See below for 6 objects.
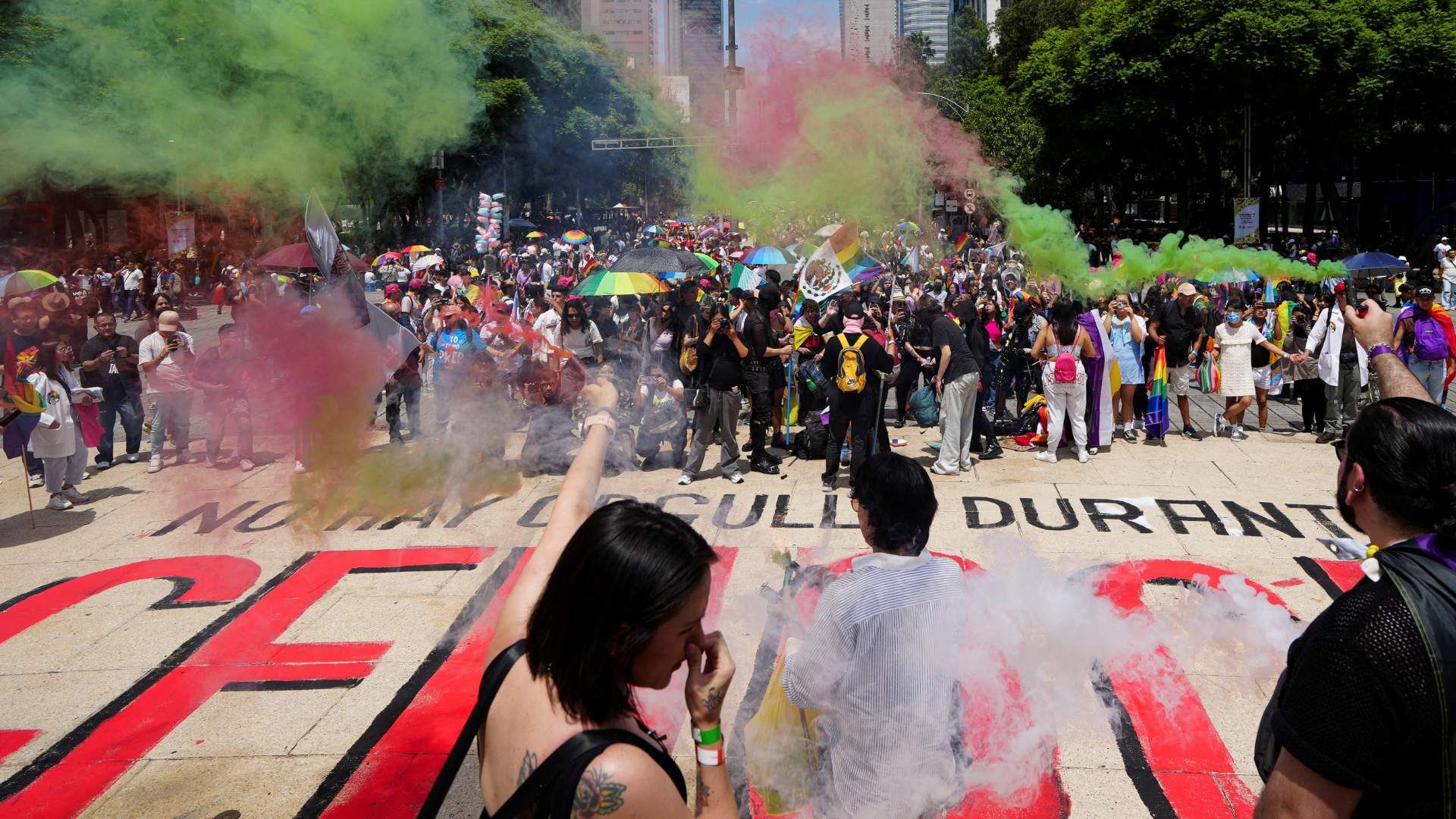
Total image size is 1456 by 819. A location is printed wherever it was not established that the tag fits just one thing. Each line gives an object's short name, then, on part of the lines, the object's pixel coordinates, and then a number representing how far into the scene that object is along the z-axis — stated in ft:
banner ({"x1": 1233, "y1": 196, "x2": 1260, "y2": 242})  83.41
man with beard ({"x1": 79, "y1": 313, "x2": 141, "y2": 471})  32.32
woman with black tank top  5.43
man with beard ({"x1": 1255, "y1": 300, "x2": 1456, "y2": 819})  5.76
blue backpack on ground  37.88
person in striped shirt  9.20
